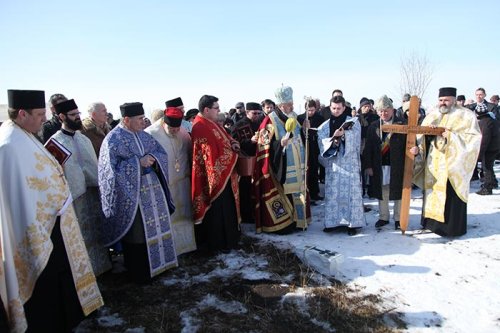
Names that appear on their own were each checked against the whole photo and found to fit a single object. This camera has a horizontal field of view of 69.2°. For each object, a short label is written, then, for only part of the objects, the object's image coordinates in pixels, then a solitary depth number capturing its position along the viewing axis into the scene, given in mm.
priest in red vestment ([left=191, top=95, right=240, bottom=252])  5289
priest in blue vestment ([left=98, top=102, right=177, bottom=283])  4324
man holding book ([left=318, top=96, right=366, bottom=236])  5914
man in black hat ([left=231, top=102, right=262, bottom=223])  6215
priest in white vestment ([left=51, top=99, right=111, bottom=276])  4262
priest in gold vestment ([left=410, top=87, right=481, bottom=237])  5480
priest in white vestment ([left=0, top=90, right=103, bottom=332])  2834
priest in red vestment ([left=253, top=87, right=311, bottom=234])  6055
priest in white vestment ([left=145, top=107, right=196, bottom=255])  5289
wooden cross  5563
